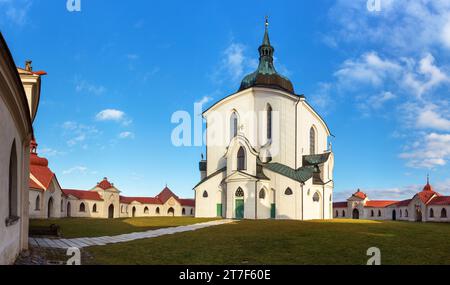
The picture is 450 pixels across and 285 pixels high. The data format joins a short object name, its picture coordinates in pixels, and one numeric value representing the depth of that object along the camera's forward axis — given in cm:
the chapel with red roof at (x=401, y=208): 6425
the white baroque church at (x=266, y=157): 4100
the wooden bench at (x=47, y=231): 1888
